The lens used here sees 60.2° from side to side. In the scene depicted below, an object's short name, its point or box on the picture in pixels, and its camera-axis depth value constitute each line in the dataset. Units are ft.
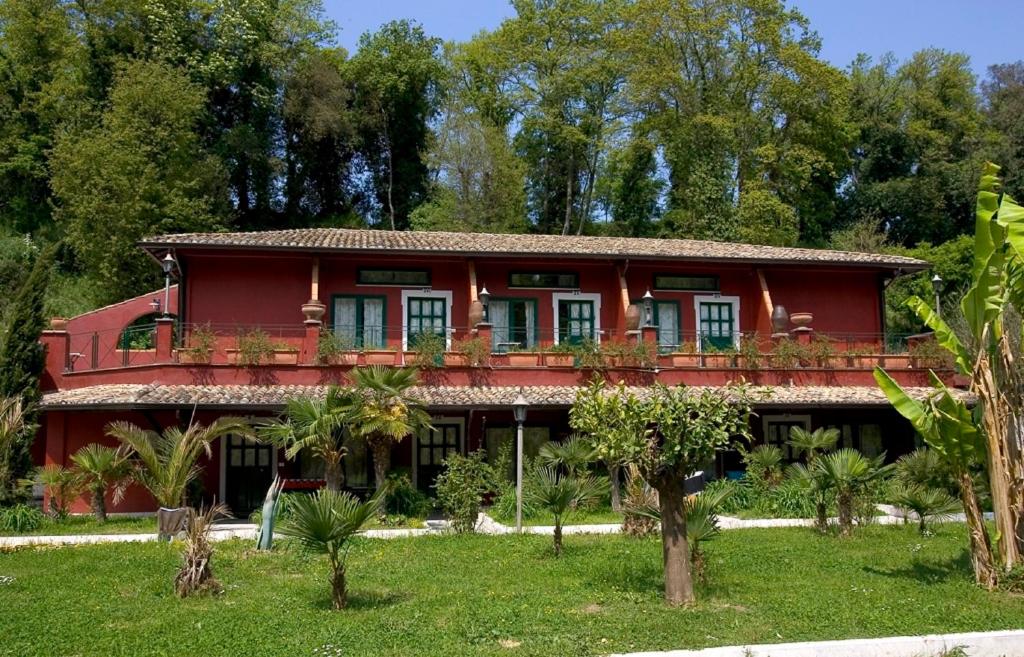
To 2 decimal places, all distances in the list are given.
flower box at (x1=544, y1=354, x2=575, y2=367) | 62.23
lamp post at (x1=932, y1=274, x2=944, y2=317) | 68.74
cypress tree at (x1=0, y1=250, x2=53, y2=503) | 56.29
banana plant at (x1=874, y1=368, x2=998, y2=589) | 33.68
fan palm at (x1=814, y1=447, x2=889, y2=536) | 42.42
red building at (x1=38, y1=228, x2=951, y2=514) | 58.75
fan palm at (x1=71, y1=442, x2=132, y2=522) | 52.60
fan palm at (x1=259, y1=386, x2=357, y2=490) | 48.26
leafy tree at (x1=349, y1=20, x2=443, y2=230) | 140.05
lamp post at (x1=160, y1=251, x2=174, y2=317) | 61.93
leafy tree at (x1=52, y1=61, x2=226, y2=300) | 100.01
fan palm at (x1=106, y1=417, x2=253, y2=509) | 45.73
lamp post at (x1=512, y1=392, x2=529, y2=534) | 49.75
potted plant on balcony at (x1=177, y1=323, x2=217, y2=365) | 57.67
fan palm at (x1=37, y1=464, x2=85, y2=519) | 53.14
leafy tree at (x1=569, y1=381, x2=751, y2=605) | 28.76
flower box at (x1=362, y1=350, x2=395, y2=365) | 60.34
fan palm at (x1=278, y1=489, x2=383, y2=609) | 29.01
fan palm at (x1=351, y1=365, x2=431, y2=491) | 49.37
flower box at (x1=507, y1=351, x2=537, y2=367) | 61.77
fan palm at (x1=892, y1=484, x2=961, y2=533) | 42.80
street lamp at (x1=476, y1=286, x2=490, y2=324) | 62.44
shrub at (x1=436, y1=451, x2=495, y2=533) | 48.42
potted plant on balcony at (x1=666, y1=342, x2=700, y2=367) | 64.54
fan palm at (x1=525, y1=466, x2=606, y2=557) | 40.11
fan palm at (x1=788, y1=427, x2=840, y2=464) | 55.72
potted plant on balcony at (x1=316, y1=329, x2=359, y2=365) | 59.06
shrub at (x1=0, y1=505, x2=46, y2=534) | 51.67
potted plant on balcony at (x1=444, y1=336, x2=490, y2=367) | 60.80
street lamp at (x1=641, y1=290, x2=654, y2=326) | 65.82
